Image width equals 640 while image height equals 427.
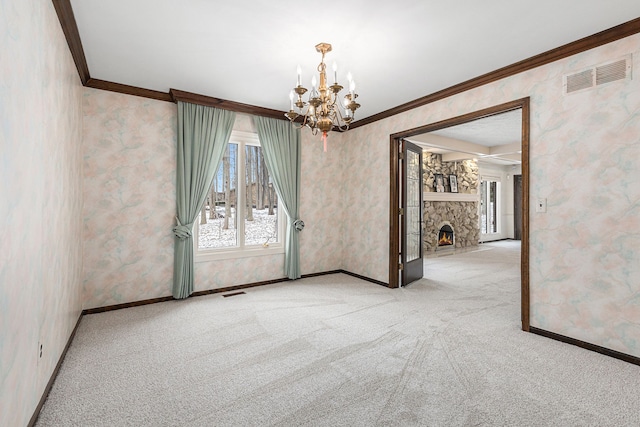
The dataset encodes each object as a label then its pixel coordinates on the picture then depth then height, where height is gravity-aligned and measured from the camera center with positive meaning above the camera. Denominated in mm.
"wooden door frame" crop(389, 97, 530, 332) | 2906 +393
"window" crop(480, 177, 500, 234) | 9992 +410
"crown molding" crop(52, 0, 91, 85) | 2098 +1413
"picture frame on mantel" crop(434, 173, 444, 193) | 8234 +927
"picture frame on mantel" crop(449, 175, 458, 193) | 8531 +948
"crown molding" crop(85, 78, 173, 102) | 3352 +1437
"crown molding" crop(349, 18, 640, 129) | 2350 +1437
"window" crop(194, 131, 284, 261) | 4215 +87
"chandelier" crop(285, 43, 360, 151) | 2484 +909
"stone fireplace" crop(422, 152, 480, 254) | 8016 +244
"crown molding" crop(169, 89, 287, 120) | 3728 +1469
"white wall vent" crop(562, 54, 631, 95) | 2353 +1150
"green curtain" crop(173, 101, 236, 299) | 3818 +532
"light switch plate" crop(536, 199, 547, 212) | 2783 +114
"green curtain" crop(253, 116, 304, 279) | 4492 +706
